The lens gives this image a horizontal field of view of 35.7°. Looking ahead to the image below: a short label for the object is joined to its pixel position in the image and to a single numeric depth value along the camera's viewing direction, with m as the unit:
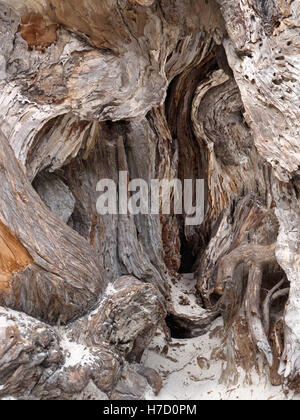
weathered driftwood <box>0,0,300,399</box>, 2.25
